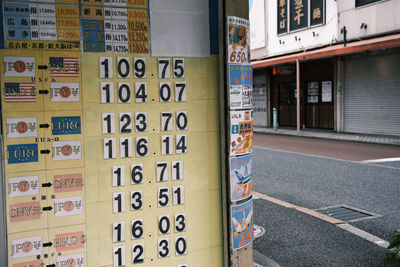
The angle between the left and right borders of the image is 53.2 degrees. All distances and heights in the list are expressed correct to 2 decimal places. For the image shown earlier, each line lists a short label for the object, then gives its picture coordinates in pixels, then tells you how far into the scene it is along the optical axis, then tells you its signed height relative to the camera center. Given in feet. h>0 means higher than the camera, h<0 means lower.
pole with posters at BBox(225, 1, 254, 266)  9.50 -0.62
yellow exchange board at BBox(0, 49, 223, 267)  8.45 -1.21
